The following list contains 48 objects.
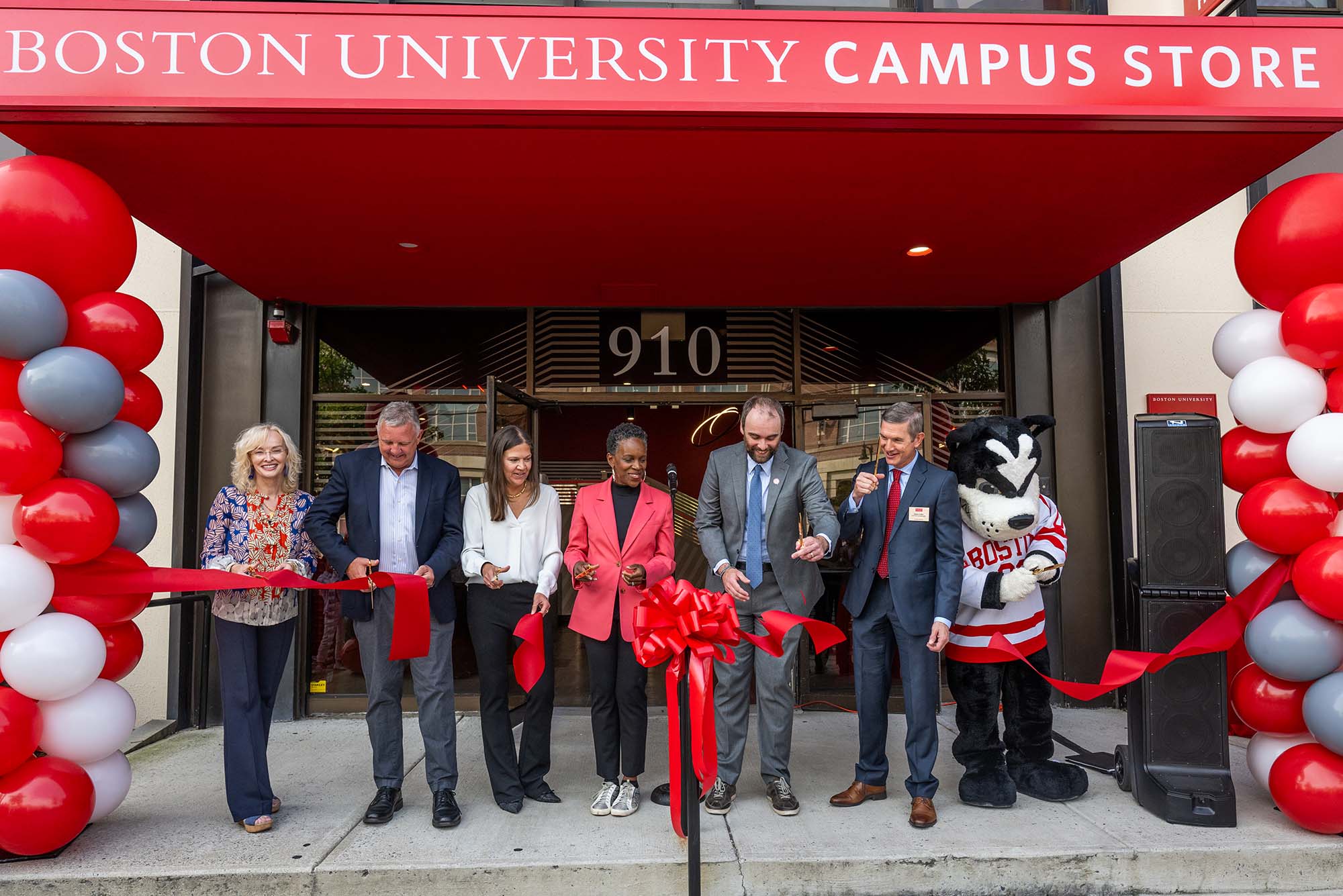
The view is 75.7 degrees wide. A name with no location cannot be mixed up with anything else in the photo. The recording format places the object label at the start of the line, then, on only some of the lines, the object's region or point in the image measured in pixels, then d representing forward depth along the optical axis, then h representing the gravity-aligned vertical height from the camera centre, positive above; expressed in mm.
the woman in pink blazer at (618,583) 4086 -454
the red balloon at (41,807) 3389 -1238
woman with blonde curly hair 3887 -499
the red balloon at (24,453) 3348 +166
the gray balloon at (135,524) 3809 -133
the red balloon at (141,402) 3869 +416
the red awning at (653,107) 3629 +1602
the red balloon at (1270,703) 3832 -1004
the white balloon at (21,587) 3352 -359
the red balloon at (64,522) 3396 -107
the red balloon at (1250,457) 3943 +100
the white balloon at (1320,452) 3623 +112
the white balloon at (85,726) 3545 -957
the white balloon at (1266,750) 3877 -1239
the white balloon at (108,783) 3678 -1245
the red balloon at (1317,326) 3684 +655
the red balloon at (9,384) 3521 +456
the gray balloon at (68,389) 3416 +424
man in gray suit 4082 -384
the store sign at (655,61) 3605 +1843
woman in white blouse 4137 -464
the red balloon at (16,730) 3381 -926
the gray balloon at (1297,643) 3691 -708
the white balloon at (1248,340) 3963 +650
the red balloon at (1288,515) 3734 -158
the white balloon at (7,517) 3479 -87
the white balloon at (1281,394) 3760 +371
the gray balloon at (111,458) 3617 +152
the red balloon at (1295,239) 3807 +1075
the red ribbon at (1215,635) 3881 -704
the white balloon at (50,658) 3396 -645
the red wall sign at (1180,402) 6230 +563
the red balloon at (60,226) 3535 +1127
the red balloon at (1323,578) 3574 -418
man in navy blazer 4016 -315
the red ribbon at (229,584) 3619 -397
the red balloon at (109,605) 3613 -468
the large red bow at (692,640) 3404 -613
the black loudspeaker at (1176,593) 3982 -530
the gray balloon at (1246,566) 3982 -407
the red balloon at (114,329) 3654 +708
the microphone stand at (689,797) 3285 -1205
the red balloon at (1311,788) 3609 -1310
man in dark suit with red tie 3967 -494
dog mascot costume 4047 -622
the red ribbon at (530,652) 3963 -762
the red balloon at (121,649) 3793 -688
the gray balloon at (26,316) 3385 +712
